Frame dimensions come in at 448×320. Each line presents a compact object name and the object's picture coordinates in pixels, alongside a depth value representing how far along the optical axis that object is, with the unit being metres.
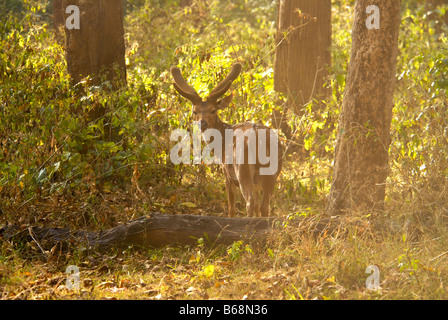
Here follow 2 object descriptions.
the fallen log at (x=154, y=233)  15.34
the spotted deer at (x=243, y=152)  18.02
